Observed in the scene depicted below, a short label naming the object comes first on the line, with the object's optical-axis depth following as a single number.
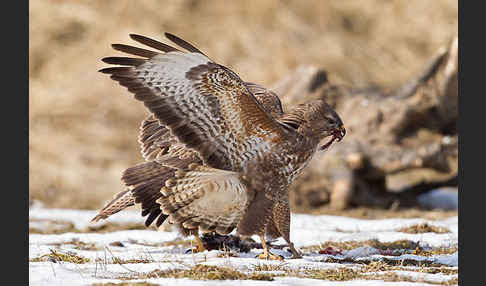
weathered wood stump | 23.30
